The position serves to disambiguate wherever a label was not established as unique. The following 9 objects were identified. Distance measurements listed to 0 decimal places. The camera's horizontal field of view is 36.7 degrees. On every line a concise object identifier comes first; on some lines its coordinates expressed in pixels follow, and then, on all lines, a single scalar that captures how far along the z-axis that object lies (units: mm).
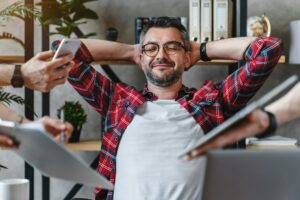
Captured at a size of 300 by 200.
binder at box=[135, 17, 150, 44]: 2473
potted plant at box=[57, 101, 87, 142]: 2502
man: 1706
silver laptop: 854
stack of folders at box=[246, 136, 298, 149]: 2553
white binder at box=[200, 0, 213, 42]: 2496
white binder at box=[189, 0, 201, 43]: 2500
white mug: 1792
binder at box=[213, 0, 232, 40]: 2496
